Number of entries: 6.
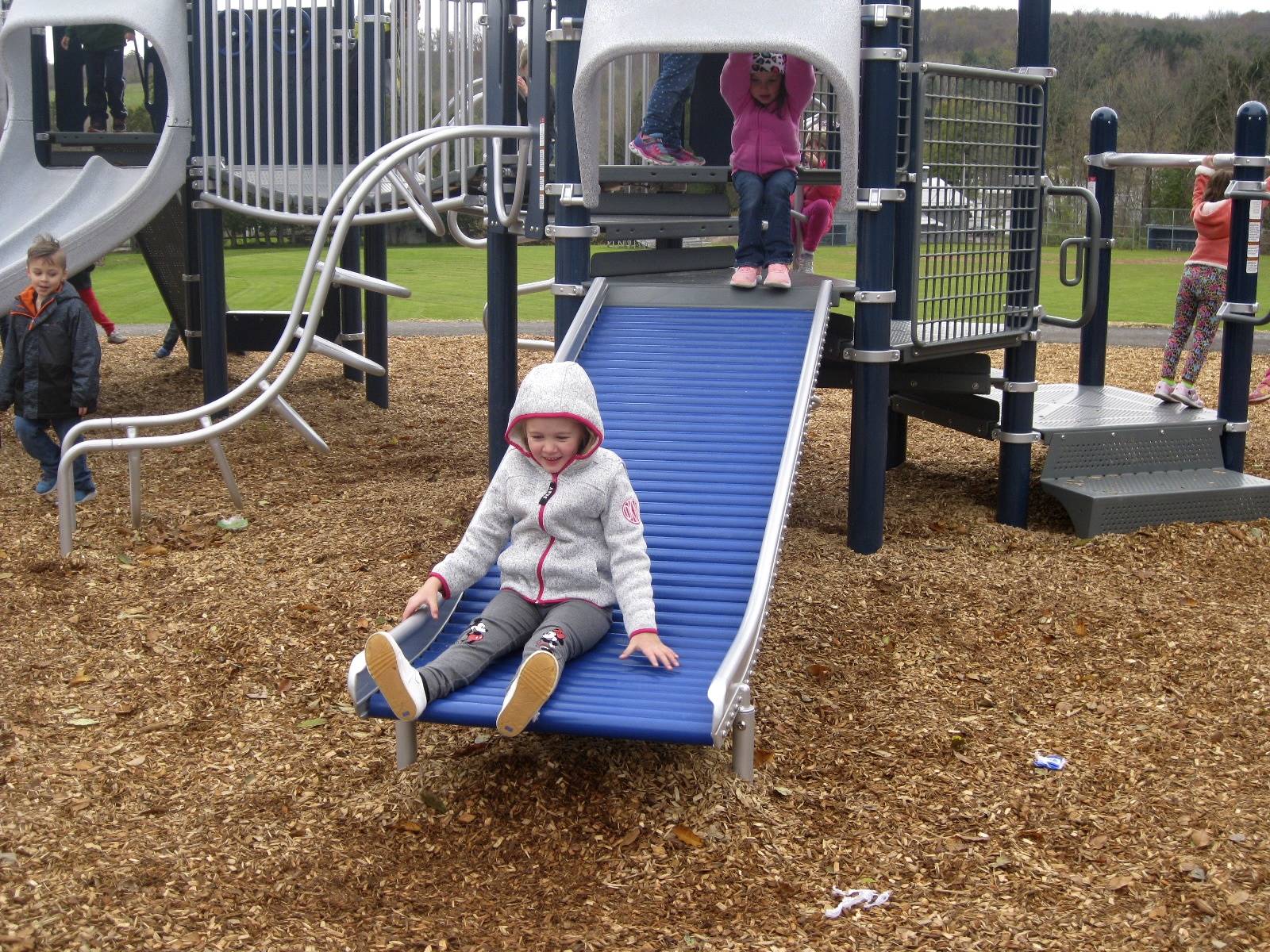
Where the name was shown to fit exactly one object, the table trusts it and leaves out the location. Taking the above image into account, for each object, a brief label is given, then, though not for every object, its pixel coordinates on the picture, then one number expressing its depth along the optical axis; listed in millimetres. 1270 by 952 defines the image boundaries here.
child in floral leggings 8188
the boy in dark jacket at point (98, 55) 9172
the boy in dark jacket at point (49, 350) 6738
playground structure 4918
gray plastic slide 7691
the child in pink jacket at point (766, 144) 6188
